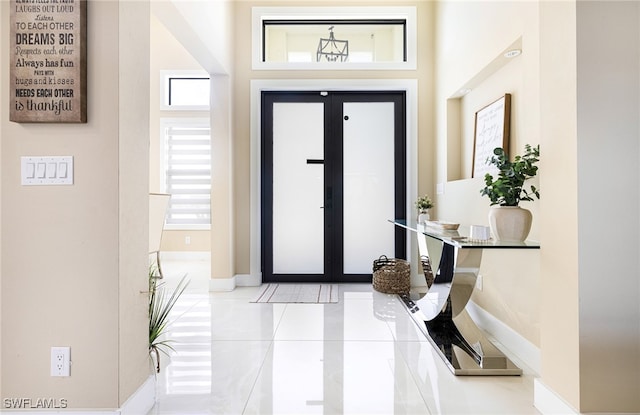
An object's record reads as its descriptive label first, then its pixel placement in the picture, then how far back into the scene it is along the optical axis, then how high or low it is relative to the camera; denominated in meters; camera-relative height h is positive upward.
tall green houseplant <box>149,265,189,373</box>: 1.87 -0.62
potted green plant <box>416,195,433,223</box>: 3.58 +0.00
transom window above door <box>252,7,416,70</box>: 4.37 +2.22
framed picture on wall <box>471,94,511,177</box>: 2.57 +0.62
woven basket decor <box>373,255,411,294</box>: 3.91 -0.80
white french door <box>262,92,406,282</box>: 4.43 +0.32
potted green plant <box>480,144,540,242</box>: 1.90 +0.05
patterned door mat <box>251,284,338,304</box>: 3.68 -0.97
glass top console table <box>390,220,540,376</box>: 2.06 -0.73
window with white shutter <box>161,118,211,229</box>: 6.09 +0.61
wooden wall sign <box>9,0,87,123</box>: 1.48 +0.65
